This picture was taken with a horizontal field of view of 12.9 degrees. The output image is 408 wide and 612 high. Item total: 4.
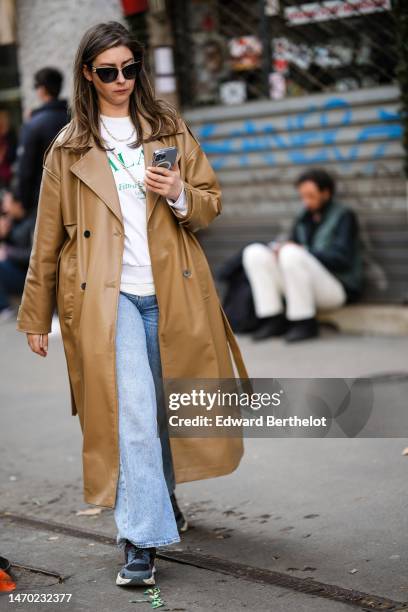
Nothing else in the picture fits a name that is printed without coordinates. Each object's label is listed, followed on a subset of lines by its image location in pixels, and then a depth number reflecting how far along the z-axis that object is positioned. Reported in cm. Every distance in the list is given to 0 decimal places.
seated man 1354
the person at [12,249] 1677
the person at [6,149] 1986
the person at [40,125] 1436
